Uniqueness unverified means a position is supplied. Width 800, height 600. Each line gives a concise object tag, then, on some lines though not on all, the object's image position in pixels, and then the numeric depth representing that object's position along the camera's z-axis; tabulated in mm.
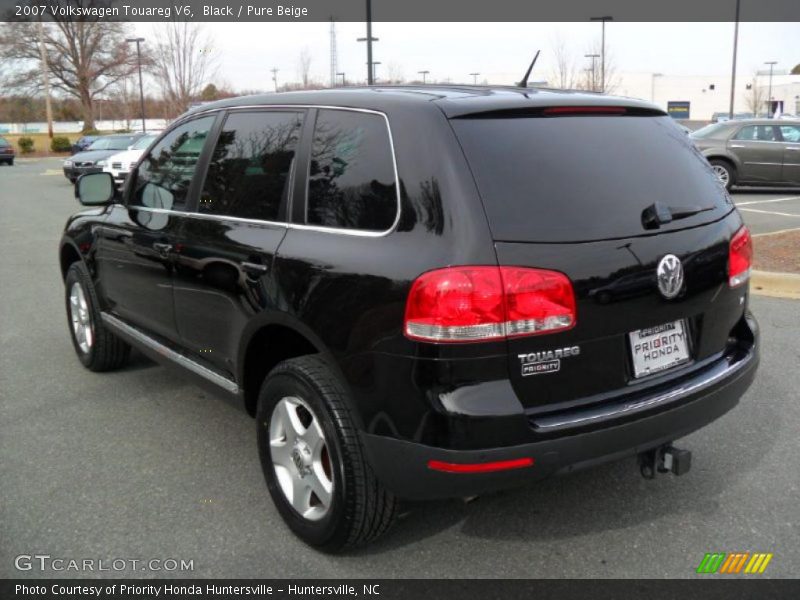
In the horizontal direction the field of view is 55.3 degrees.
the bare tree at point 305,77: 35188
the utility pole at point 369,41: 19358
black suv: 2467
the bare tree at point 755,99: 69250
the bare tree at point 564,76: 42375
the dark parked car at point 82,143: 34825
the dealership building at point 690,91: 88625
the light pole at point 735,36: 33781
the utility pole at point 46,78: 49066
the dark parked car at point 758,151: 16078
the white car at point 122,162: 20500
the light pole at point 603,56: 36625
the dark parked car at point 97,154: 23156
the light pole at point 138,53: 52188
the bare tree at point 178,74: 32281
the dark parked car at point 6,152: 38406
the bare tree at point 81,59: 56844
